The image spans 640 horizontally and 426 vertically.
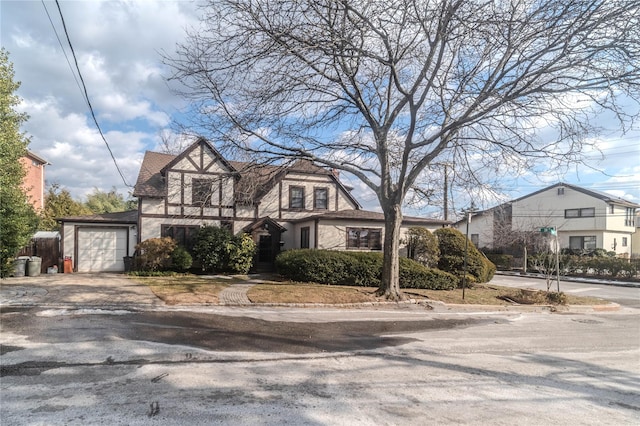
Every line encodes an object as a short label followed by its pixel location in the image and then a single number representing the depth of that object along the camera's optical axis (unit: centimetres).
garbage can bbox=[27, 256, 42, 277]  1709
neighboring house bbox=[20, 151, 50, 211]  2997
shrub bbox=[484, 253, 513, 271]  3481
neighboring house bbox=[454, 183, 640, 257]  3712
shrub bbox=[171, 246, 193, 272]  1905
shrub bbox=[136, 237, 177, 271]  1855
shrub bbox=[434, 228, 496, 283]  1867
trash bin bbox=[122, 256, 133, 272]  1980
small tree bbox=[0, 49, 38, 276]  1420
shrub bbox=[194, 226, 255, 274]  1928
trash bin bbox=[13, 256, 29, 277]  1653
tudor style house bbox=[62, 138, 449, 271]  2005
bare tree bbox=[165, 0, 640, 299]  870
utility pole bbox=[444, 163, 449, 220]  1421
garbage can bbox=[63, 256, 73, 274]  1886
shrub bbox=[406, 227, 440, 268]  1892
